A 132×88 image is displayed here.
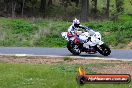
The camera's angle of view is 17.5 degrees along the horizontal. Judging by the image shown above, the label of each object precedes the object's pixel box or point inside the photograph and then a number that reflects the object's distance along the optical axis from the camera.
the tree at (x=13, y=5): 46.78
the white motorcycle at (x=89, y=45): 19.45
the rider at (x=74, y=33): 19.36
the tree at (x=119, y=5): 55.72
